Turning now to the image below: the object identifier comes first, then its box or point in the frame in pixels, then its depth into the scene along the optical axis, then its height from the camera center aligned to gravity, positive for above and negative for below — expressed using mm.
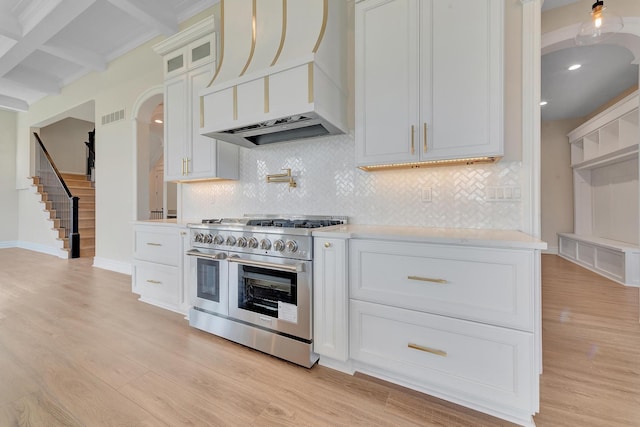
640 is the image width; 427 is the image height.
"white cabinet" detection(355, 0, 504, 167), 1606 +854
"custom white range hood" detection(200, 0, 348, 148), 1892 +1047
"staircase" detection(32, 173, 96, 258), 6016 -36
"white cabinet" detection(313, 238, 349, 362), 1701 -562
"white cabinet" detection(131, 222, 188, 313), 2650 -534
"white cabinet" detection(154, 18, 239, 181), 2748 +1114
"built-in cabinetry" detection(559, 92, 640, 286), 4004 +287
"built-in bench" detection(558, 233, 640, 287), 3674 -749
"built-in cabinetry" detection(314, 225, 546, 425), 1302 -559
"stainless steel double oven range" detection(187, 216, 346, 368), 1820 -539
